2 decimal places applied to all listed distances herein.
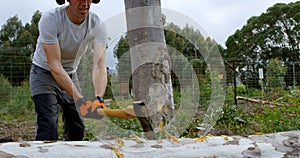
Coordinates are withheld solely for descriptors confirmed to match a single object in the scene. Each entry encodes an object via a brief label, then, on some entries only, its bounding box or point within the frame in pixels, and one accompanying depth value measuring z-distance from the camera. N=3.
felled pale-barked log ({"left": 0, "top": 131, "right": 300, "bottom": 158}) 1.21
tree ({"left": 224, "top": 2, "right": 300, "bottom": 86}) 14.24
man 1.96
